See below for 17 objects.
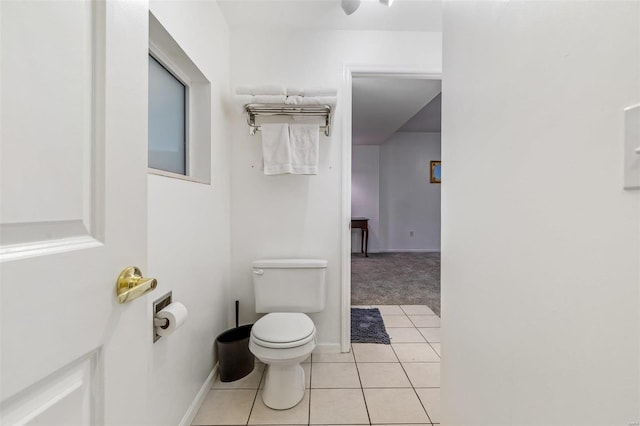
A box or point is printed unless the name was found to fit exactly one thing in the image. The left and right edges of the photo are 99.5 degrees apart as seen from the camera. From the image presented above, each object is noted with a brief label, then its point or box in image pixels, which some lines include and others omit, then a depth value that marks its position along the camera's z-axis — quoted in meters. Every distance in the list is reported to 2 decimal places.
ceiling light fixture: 1.57
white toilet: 1.41
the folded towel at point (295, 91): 1.78
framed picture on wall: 5.66
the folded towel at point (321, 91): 1.76
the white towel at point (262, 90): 1.74
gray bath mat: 2.19
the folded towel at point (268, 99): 1.74
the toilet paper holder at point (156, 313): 1.06
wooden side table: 5.39
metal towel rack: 1.79
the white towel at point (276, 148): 1.83
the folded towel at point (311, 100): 1.76
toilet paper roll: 1.07
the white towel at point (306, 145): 1.86
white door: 0.35
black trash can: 1.64
